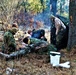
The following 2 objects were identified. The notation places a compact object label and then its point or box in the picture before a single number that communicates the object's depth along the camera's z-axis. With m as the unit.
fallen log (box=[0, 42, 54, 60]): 4.76
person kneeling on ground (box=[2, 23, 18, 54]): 5.21
